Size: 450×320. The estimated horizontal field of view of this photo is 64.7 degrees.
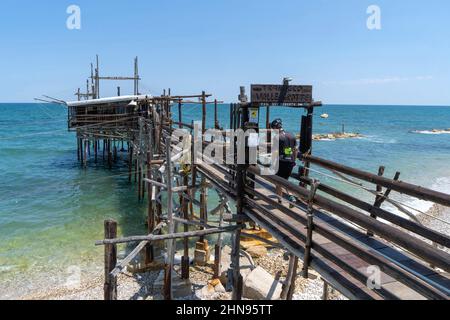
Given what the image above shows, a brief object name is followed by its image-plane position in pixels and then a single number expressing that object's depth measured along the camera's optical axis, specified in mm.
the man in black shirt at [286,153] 7820
